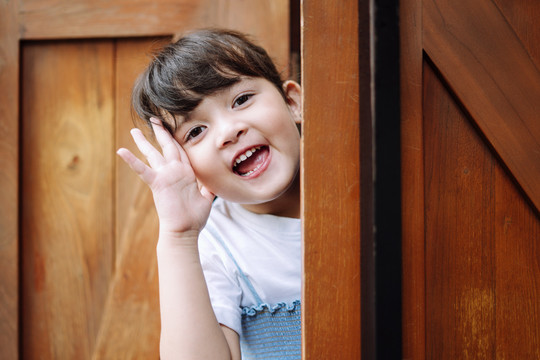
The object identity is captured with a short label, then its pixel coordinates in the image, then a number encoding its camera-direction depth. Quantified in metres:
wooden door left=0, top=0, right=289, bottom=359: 1.05
